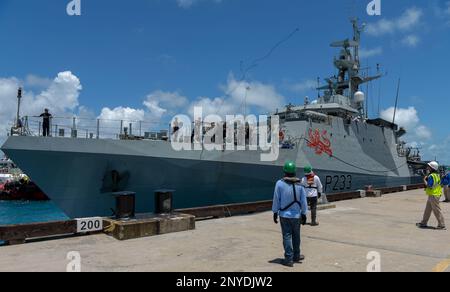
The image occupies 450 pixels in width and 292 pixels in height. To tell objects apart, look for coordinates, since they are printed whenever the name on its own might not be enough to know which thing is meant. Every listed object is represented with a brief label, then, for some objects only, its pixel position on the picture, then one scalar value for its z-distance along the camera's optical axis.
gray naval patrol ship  10.27
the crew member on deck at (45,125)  10.30
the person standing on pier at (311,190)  9.02
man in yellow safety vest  8.43
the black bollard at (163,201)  8.49
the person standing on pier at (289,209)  5.27
